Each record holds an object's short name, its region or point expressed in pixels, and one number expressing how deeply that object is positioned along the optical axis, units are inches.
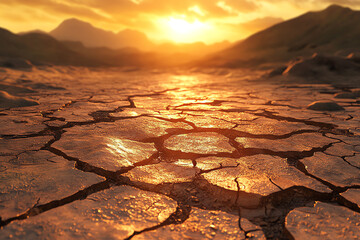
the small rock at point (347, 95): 130.1
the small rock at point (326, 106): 94.6
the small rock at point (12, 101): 92.0
